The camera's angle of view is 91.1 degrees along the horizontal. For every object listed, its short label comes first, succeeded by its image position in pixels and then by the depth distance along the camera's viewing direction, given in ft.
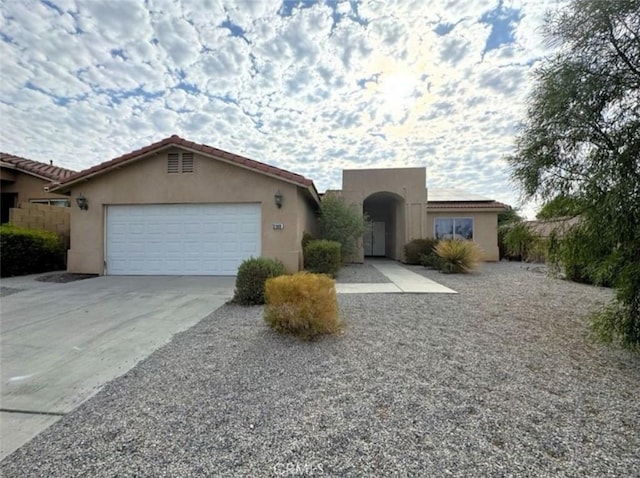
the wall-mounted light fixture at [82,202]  36.58
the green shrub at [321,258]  35.35
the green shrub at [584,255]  12.89
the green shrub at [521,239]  16.71
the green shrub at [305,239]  38.73
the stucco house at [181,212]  34.78
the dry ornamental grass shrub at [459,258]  39.55
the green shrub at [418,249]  50.11
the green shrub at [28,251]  35.55
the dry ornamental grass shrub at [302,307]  14.79
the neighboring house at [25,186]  49.73
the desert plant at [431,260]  42.60
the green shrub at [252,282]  22.62
